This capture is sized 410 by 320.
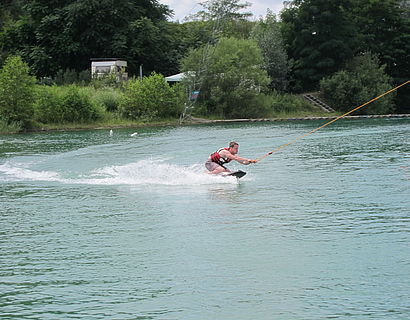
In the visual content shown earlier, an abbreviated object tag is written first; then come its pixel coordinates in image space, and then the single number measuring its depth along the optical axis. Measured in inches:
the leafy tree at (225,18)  2763.3
